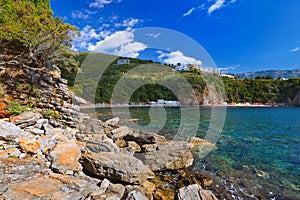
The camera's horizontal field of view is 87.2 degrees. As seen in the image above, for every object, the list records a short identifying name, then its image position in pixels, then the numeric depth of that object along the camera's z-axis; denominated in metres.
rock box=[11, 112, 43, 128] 6.50
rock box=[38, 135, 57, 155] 5.56
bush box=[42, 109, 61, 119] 8.87
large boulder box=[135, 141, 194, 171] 6.90
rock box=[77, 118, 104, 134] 10.72
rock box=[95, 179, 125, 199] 3.91
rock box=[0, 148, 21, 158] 4.52
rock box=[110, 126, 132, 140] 11.14
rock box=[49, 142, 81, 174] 4.96
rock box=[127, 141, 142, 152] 9.28
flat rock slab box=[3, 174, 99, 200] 3.41
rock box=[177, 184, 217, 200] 4.52
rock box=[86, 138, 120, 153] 7.34
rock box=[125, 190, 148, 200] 3.91
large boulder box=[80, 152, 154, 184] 5.16
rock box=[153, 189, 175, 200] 4.96
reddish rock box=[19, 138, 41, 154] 5.06
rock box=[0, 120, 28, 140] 5.23
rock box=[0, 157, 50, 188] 3.78
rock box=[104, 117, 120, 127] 16.41
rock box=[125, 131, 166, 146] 10.27
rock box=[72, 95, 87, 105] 13.08
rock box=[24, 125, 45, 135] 6.42
